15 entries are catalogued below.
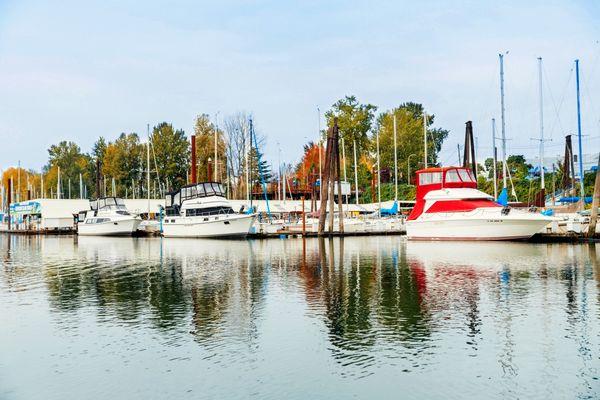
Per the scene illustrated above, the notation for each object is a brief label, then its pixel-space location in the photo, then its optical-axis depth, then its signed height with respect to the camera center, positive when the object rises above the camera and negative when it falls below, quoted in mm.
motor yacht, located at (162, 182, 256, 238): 59719 -1127
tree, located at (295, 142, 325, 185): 106200 +6980
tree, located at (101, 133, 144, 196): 113812 +8294
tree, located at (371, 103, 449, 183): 100062 +9365
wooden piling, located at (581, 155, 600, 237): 42281 -1217
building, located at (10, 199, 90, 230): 91875 -585
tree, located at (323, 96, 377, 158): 97688 +12712
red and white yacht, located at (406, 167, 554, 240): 47406 -1298
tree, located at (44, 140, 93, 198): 144125 +10034
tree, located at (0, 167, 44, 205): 149875 +6530
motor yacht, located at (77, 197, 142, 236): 72312 -1613
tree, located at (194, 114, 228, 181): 95812 +9199
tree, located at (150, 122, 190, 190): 107312 +8926
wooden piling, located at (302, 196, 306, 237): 60191 -2424
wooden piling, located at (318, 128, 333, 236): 58812 +764
